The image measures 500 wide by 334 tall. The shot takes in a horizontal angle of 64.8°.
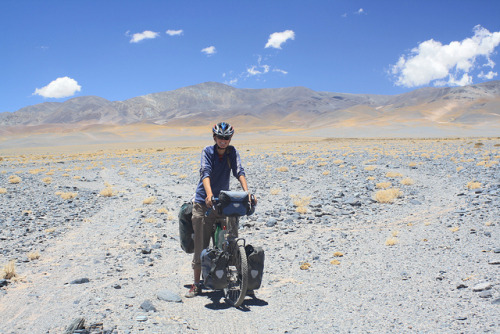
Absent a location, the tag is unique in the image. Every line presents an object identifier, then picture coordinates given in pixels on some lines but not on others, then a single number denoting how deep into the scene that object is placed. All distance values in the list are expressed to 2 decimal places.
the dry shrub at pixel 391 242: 7.27
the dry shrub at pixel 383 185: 13.23
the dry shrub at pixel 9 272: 5.92
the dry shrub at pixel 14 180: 18.58
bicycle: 4.61
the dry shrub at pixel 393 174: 15.82
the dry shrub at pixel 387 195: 11.25
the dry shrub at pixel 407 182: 13.73
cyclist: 4.86
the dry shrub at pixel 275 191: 13.83
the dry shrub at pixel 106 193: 14.83
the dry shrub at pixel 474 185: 11.91
